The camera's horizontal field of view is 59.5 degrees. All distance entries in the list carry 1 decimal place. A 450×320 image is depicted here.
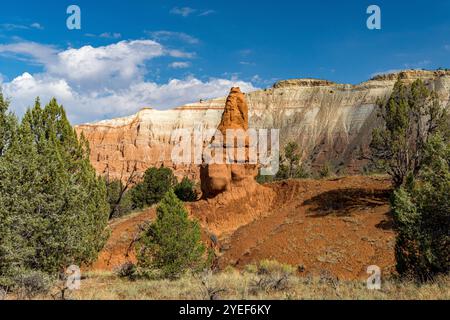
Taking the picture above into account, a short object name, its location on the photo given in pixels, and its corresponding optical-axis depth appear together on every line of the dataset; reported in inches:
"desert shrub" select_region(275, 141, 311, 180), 1841.8
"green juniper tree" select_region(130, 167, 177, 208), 1585.9
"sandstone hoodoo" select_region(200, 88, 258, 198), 1201.4
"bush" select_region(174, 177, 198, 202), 1501.0
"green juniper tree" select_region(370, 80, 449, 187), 1022.4
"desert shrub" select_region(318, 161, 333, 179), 1919.3
